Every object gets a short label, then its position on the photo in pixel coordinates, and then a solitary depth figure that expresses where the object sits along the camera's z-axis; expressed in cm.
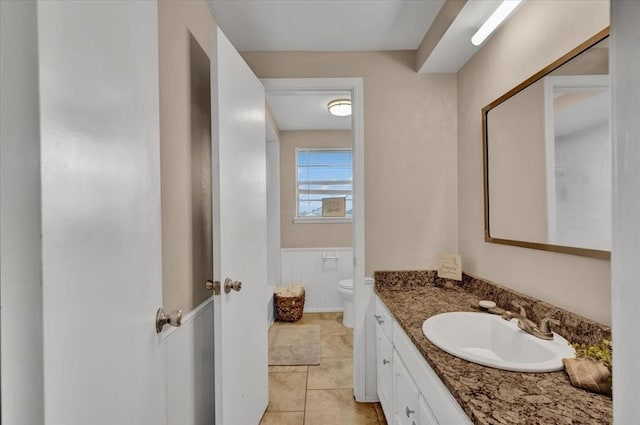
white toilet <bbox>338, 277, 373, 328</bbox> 319
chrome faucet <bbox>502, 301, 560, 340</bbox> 107
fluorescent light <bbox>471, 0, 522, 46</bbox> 117
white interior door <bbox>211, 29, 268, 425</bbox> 127
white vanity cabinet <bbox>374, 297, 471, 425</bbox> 89
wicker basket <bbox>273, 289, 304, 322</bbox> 330
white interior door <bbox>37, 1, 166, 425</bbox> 47
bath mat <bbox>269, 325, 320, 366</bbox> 249
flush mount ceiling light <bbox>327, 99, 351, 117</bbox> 286
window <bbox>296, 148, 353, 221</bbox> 384
